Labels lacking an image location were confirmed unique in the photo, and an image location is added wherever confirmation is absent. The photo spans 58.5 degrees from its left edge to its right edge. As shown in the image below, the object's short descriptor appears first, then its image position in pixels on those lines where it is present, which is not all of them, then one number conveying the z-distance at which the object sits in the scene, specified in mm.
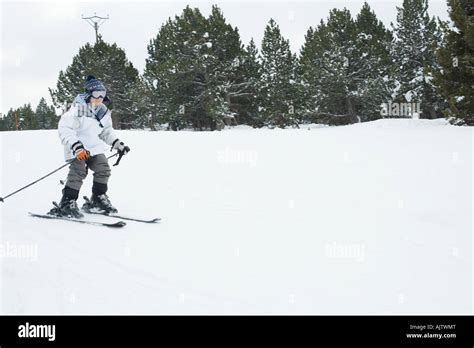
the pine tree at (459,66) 15695
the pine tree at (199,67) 28984
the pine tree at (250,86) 31266
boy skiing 5246
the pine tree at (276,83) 32438
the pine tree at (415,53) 30406
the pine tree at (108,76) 35781
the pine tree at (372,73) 30219
